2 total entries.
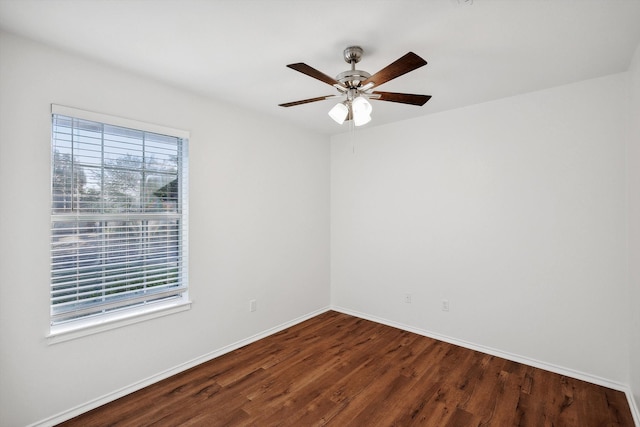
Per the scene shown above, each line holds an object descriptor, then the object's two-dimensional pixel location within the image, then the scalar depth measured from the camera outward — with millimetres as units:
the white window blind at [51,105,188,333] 2113
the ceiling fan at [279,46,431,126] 1769
